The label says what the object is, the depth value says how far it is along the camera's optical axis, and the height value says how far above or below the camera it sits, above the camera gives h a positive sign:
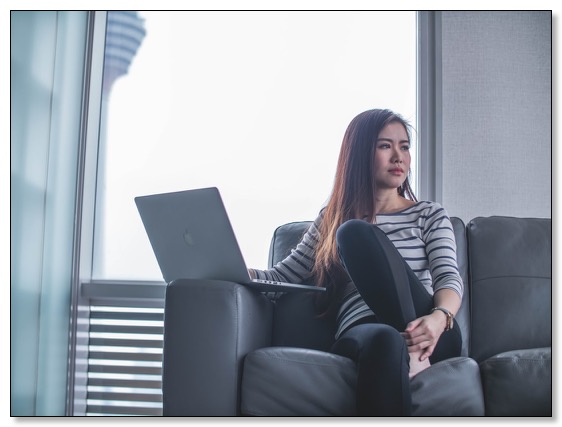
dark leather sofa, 1.39 -0.31
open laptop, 1.54 +0.00
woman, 1.29 -0.06
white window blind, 2.34 -0.47
